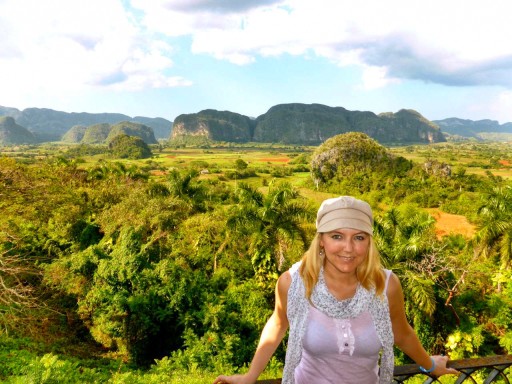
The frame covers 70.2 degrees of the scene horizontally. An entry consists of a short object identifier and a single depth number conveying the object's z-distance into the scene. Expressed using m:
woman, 1.97
